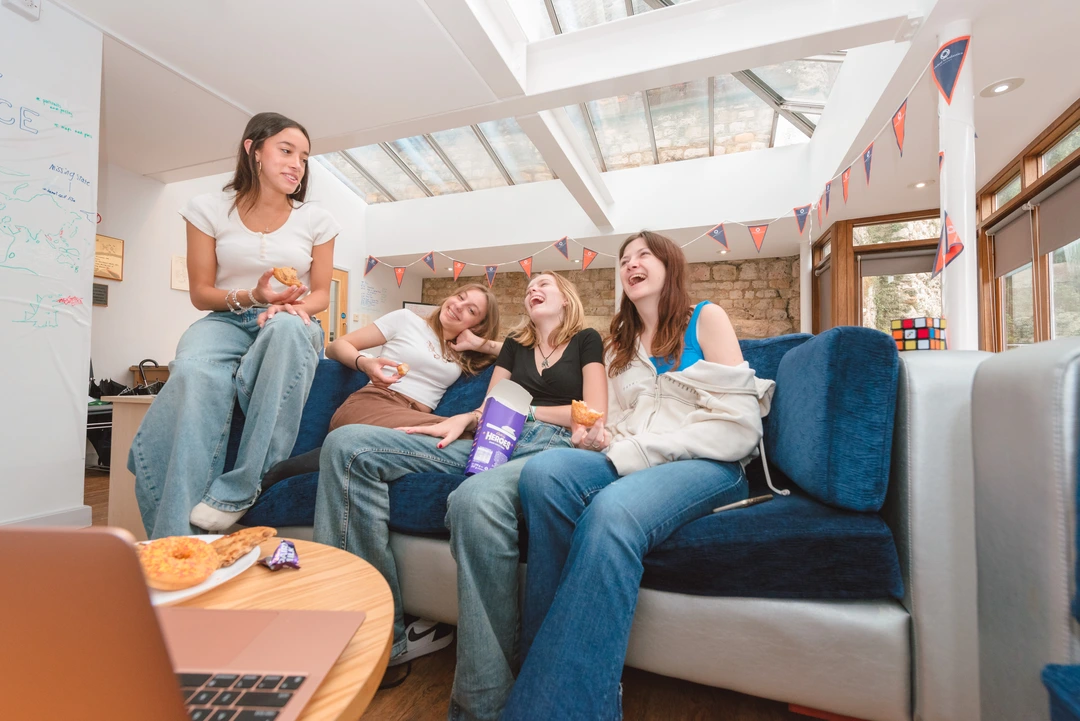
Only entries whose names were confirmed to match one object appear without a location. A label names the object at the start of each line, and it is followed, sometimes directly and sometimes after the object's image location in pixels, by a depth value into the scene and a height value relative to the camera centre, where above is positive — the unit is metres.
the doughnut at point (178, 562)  0.62 -0.26
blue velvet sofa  0.92 -0.39
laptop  0.26 -0.15
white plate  0.61 -0.29
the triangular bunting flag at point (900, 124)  2.97 +1.52
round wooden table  0.43 -0.30
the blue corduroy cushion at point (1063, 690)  0.51 -0.35
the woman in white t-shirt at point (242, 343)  1.34 +0.09
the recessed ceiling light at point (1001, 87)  2.97 +1.78
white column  2.52 +0.91
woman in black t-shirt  0.99 -0.35
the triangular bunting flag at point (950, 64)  2.53 +1.63
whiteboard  2.23 +0.58
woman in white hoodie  0.81 -0.24
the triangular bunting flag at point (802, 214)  5.07 +1.65
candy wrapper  0.74 -0.29
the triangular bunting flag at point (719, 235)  5.64 +1.61
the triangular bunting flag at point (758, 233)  5.56 +1.60
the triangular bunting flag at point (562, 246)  6.37 +1.69
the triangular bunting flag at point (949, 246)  2.53 +0.66
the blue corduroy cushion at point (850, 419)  1.00 -0.10
